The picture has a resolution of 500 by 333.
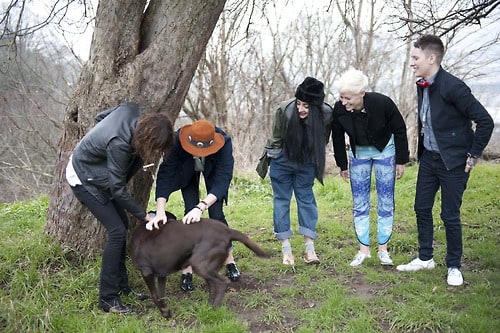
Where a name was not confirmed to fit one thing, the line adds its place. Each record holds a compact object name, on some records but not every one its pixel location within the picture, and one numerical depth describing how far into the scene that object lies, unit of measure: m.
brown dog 3.74
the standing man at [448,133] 3.99
